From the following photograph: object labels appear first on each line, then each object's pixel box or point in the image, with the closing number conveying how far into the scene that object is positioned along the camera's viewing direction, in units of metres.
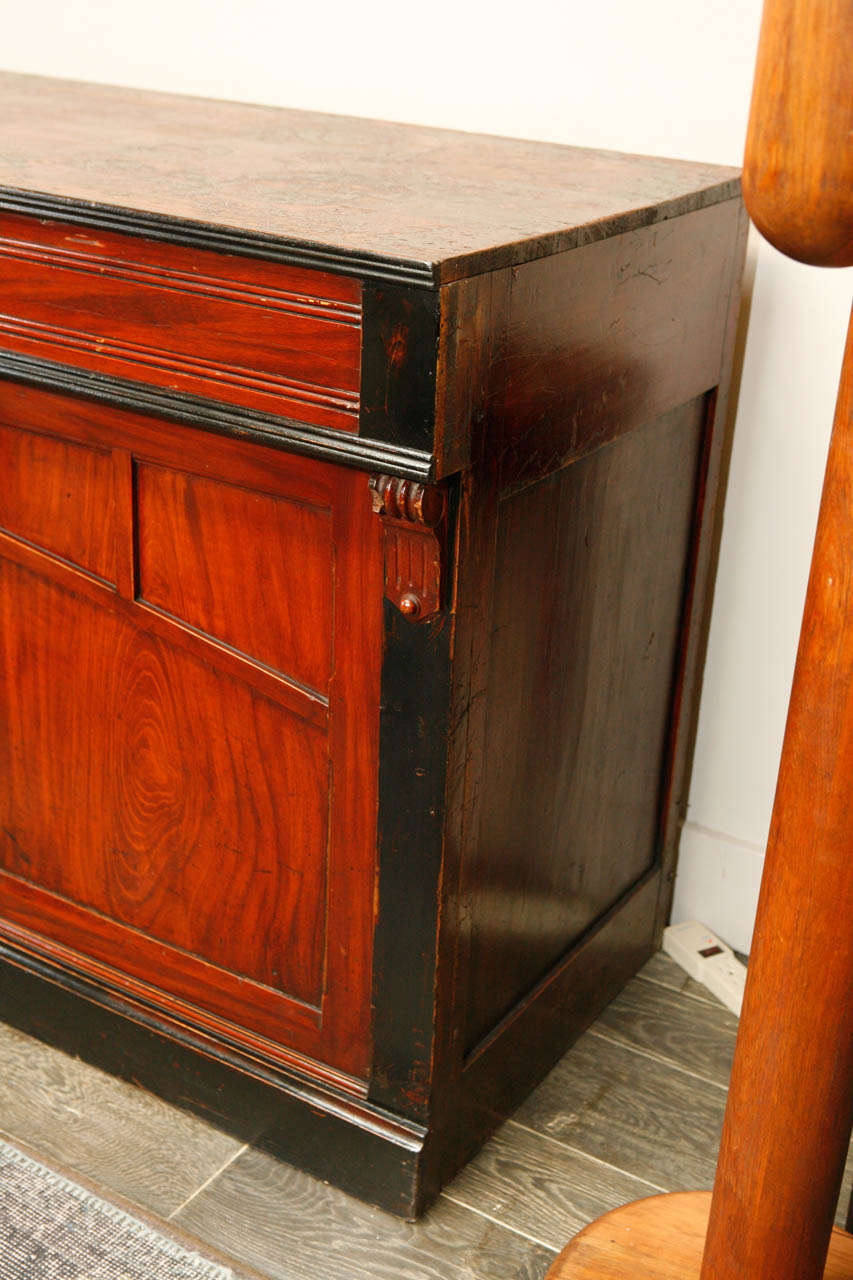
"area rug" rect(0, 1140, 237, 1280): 1.49
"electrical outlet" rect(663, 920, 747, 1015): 1.98
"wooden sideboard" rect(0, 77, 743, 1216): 1.26
